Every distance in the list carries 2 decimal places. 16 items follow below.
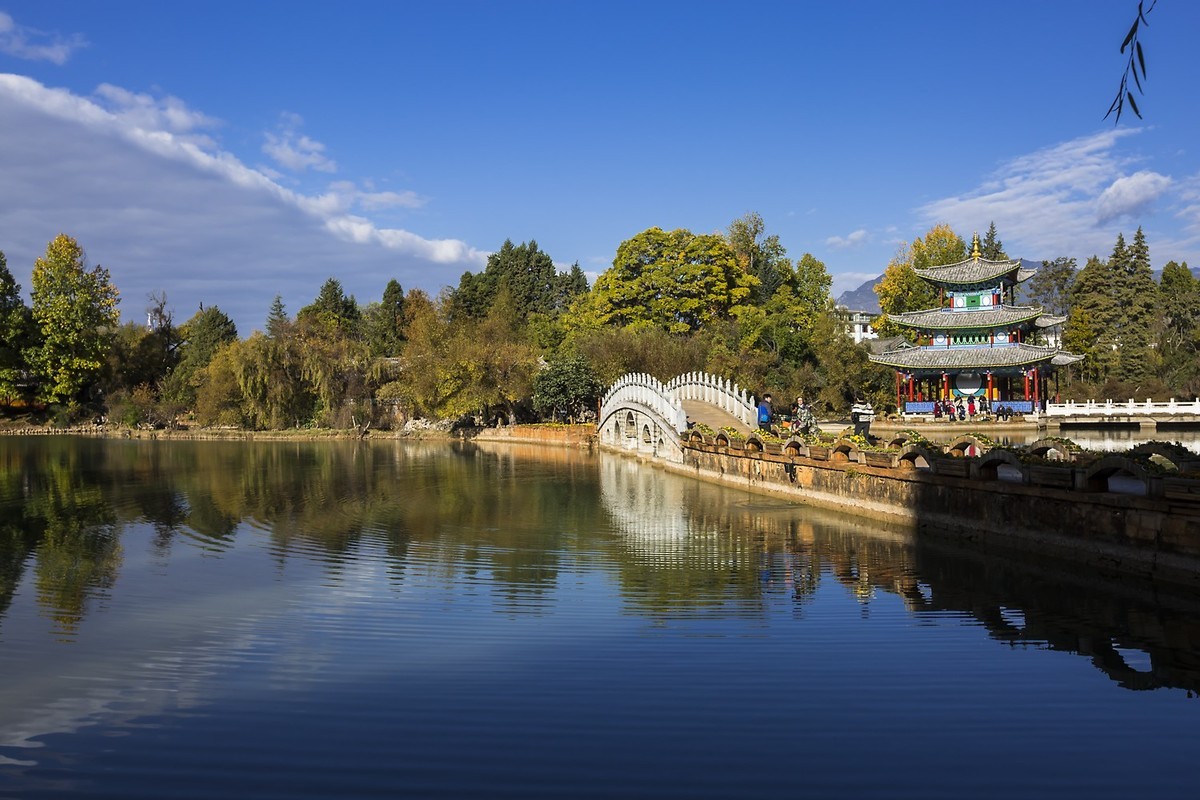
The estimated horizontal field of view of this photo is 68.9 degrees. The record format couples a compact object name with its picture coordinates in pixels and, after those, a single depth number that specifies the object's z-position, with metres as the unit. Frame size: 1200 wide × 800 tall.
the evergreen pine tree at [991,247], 62.39
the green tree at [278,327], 52.41
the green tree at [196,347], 56.38
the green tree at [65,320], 53.00
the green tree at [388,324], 65.56
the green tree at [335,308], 70.25
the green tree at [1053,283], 62.03
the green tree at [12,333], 51.88
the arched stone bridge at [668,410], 26.88
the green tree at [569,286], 73.38
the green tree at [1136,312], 46.66
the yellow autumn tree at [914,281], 54.53
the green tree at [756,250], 65.69
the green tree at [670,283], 54.50
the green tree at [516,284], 69.94
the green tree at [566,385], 42.41
